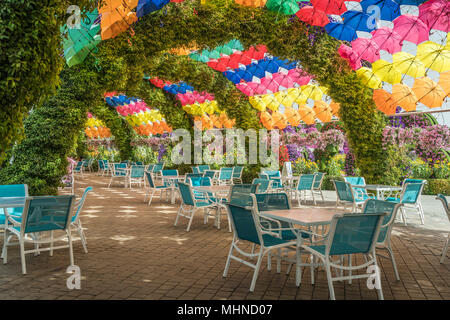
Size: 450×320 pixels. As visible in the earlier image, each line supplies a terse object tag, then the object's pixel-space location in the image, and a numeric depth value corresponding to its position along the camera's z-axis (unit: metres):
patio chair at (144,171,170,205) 8.76
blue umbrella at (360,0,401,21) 5.86
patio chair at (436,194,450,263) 4.04
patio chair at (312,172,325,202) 9.33
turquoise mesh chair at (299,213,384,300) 2.62
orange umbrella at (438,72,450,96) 6.11
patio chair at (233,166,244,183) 12.25
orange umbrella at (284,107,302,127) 11.41
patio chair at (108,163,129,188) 13.95
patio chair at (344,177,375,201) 6.85
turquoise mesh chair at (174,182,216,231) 5.64
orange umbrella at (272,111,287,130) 12.05
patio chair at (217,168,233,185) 10.17
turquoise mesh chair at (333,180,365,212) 6.47
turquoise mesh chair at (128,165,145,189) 11.70
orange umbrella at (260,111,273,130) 12.44
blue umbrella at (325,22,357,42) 7.24
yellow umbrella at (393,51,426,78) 6.15
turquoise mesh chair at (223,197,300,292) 3.02
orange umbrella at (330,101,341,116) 9.62
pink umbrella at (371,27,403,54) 6.19
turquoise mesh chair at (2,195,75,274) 3.41
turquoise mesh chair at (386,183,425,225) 6.28
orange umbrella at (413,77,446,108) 6.61
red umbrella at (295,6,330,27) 6.93
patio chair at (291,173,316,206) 8.82
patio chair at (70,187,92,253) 4.11
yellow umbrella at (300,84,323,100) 9.98
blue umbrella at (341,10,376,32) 6.55
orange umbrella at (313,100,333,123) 10.62
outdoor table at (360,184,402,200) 6.67
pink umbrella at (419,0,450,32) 5.02
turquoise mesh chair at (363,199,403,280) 3.19
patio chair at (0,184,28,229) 4.14
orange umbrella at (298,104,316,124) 10.99
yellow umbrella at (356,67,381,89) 8.23
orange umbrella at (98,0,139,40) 5.27
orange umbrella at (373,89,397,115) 7.74
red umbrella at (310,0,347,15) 5.71
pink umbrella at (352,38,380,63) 7.17
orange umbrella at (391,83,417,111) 7.32
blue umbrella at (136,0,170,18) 6.21
